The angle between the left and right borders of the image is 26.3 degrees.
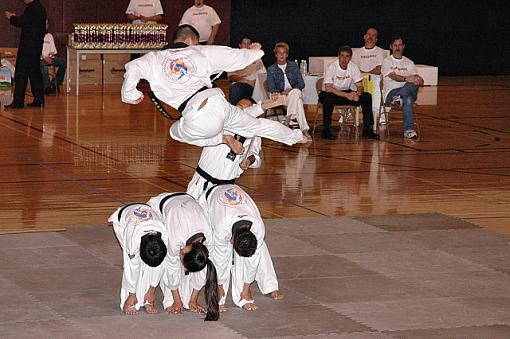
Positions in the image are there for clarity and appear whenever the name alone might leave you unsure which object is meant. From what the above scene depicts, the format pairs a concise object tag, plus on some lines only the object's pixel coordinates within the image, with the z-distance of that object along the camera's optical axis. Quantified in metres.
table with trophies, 19.62
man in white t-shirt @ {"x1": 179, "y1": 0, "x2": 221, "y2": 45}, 19.95
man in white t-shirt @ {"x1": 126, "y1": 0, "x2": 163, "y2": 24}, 20.75
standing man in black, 17.39
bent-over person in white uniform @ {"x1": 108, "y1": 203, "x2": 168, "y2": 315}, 6.70
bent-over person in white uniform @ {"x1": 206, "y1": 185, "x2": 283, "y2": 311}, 6.95
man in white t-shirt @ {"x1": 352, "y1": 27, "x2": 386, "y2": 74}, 16.78
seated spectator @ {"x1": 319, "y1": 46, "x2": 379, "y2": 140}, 14.98
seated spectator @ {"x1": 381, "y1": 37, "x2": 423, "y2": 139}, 15.34
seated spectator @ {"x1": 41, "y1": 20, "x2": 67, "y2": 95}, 19.45
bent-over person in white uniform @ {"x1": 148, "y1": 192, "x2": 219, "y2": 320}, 6.67
